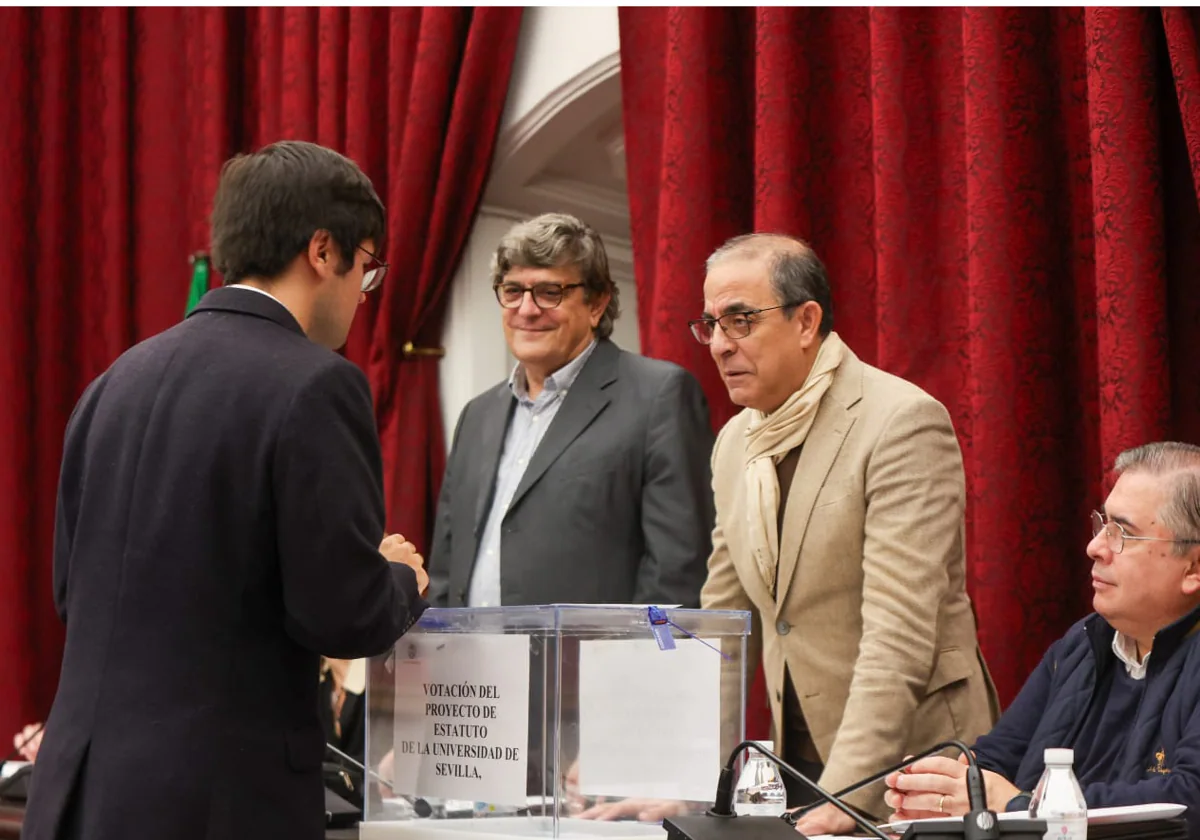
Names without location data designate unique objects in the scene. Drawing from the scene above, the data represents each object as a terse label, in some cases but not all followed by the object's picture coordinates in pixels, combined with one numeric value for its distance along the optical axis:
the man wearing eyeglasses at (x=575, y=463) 3.24
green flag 5.47
